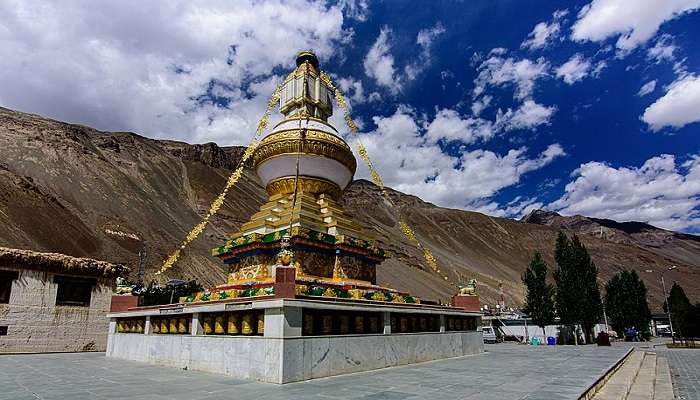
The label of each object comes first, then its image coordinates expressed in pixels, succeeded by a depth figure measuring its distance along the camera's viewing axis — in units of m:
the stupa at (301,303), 10.10
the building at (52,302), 17.53
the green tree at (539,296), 33.97
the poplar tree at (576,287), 32.38
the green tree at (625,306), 41.16
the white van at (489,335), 31.13
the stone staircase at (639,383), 8.49
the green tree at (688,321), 33.25
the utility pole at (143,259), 53.76
